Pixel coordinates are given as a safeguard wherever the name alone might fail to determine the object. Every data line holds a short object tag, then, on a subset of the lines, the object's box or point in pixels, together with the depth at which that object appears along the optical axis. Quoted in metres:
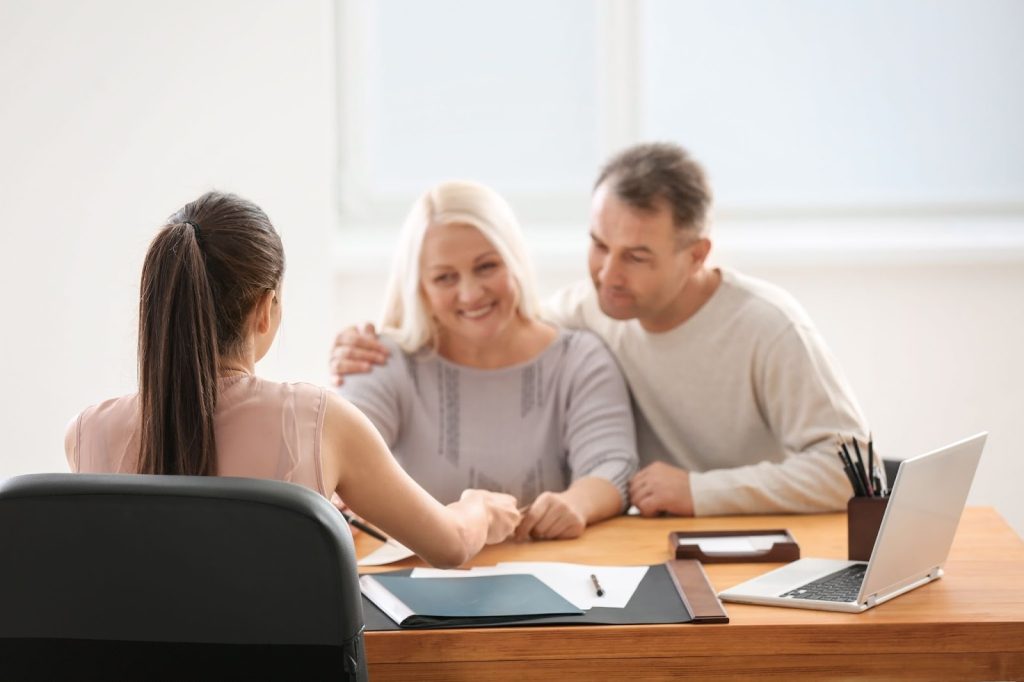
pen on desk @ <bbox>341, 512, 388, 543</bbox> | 4.12
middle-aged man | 4.44
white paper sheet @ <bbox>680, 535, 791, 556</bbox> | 4.02
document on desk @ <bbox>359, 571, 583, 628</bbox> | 3.71
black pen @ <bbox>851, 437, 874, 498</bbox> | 3.96
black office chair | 3.24
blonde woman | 4.48
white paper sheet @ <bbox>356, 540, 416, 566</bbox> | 4.01
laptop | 3.73
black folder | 3.70
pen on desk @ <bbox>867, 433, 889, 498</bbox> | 3.98
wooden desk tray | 3.98
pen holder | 3.94
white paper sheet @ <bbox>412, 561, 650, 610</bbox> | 3.80
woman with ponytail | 3.48
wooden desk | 3.68
